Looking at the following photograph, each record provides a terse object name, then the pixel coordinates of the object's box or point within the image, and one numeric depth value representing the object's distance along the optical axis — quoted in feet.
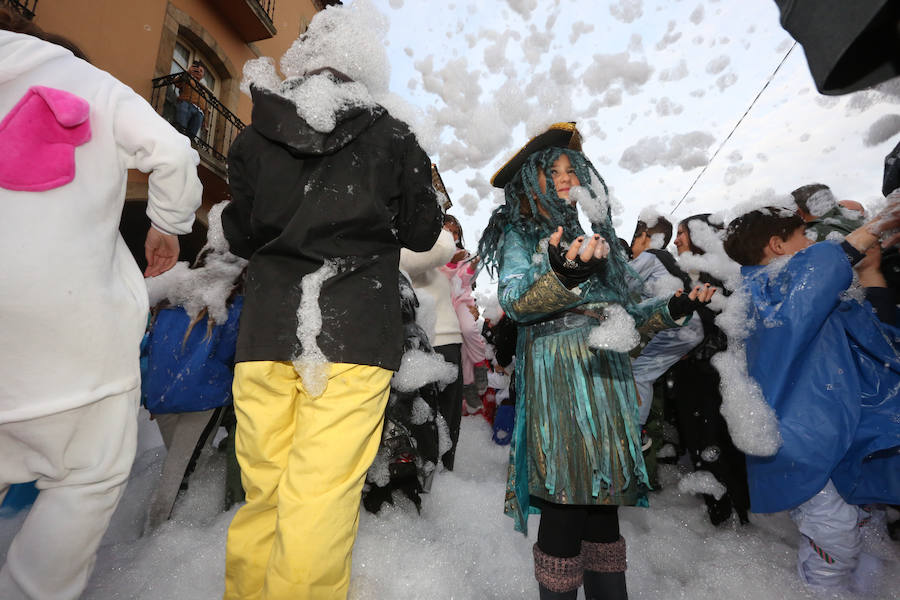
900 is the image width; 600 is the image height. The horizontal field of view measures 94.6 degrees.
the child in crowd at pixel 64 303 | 3.30
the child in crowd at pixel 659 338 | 8.20
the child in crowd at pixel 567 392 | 4.33
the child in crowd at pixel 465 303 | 11.27
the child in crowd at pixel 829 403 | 5.39
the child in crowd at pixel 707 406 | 7.83
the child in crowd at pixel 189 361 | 6.16
